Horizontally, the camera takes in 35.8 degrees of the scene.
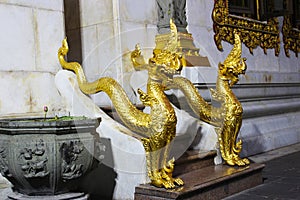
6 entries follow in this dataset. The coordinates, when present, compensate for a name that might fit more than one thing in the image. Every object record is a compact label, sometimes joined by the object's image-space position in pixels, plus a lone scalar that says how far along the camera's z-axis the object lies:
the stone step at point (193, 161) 4.35
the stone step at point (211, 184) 3.70
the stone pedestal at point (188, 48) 5.67
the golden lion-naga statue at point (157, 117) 3.68
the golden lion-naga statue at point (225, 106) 4.53
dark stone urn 3.29
